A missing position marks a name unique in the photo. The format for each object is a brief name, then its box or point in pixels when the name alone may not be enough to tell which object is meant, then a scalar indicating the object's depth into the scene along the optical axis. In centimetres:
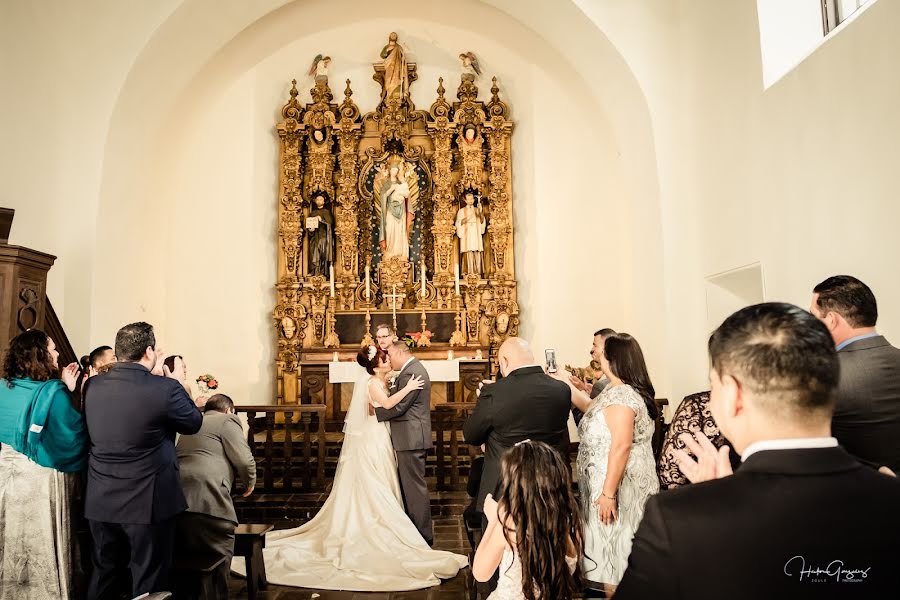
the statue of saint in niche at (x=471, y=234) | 1034
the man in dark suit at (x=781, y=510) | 110
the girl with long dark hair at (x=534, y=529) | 231
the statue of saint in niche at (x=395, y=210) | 1054
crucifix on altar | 1009
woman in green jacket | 327
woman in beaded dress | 305
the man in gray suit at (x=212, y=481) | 370
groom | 507
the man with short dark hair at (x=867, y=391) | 240
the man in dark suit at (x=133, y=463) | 317
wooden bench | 413
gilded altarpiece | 1025
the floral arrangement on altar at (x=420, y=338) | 965
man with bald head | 335
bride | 452
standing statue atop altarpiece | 1040
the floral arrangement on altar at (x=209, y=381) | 530
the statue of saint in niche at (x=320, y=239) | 1038
